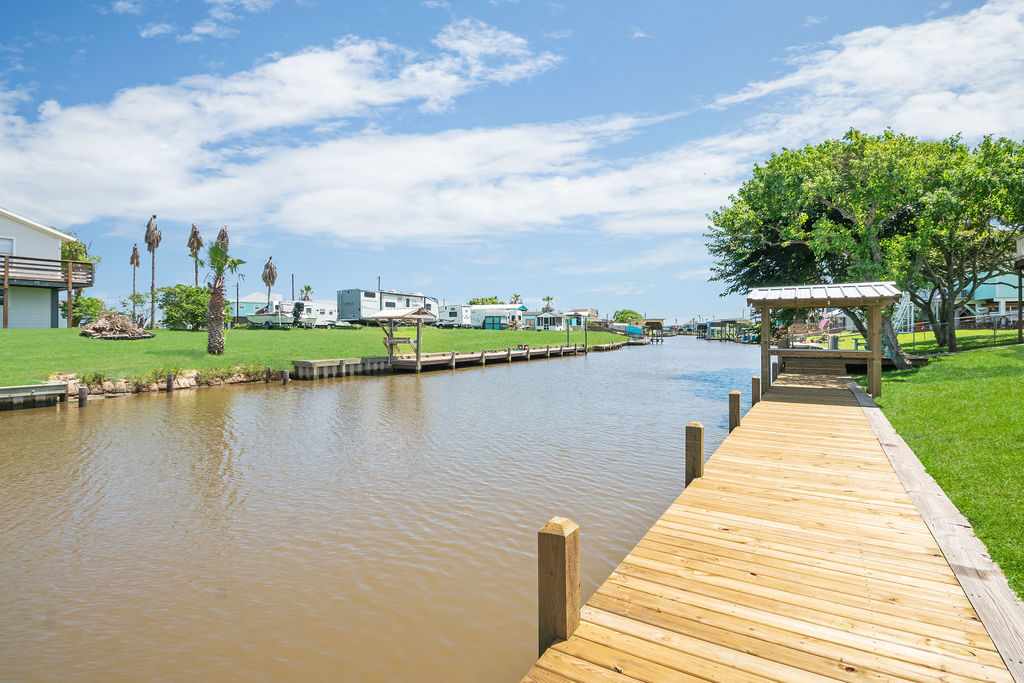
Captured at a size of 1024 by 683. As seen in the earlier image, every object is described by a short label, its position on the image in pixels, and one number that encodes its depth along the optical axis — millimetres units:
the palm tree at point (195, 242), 62231
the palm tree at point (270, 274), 79438
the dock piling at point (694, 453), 6719
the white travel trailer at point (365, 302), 56031
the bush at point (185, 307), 48312
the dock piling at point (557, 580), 3357
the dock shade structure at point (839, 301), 13812
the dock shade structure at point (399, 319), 31719
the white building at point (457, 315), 75812
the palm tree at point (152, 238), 64875
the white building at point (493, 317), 79125
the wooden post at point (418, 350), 31052
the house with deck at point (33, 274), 29500
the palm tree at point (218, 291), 27781
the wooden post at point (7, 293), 28422
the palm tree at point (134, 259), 71562
